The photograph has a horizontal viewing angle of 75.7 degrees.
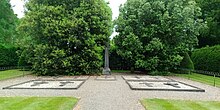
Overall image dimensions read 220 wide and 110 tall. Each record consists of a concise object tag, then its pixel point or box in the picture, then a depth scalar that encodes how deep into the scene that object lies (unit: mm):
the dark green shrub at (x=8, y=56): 14315
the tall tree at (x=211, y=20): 16451
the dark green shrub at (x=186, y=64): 13113
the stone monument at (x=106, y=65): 12346
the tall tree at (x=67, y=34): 11380
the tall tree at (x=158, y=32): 12251
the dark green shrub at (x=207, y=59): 11375
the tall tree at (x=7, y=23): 17681
